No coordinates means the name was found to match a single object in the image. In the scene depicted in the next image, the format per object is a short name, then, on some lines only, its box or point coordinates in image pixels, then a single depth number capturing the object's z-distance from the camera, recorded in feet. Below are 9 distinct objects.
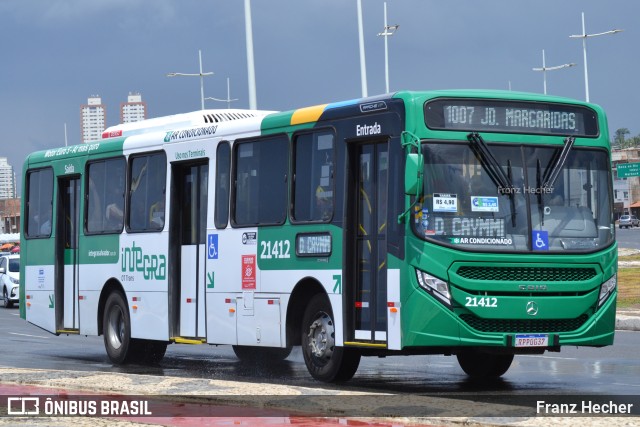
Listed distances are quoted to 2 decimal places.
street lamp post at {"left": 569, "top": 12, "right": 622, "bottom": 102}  255.70
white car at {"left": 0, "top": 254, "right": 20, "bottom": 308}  146.92
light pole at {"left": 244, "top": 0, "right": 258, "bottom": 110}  119.55
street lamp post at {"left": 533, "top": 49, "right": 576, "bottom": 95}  307.52
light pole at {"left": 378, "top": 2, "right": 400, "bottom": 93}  213.05
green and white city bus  46.01
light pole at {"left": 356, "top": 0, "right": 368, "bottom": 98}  162.30
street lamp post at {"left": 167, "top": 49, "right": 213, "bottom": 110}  251.72
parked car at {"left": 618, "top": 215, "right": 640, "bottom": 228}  469.16
